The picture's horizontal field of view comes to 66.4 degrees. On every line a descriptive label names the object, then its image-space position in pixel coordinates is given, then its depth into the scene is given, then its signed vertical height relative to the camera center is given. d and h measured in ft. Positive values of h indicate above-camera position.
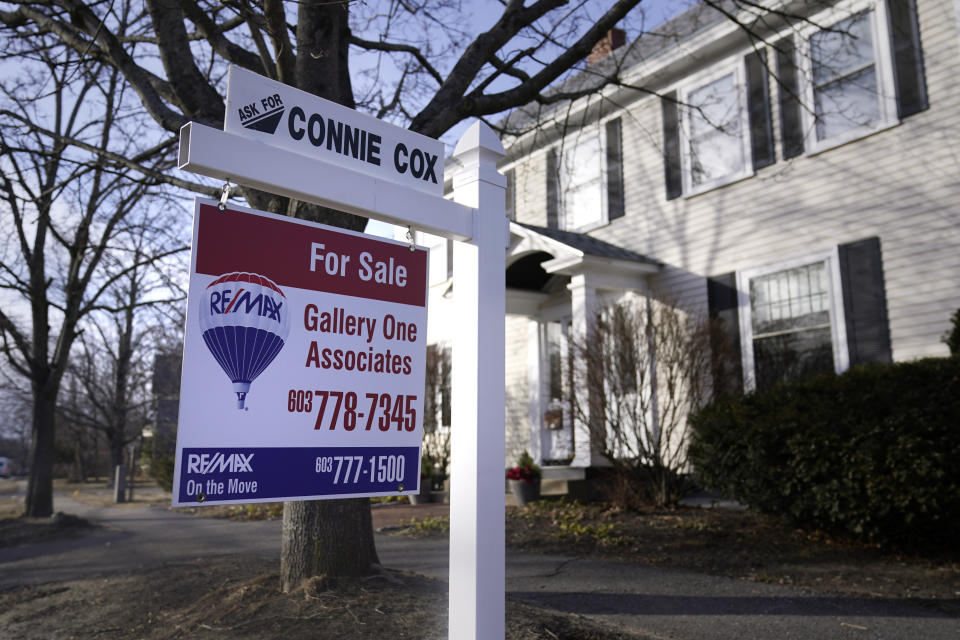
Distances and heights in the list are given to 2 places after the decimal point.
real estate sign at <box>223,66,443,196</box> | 7.66 +3.59
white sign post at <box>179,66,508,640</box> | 7.79 +1.75
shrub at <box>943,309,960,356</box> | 21.81 +3.40
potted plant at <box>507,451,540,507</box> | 35.37 -1.25
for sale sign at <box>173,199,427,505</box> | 6.95 +0.93
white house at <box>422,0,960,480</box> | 27.73 +11.15
